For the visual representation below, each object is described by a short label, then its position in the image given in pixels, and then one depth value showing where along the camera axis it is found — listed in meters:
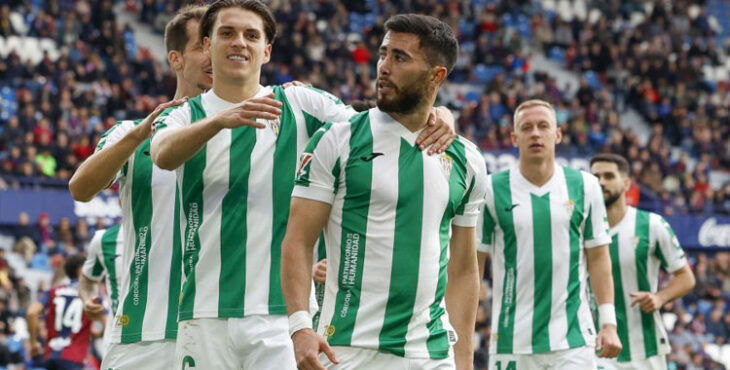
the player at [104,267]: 17.19
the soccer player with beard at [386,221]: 10.05
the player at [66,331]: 22.83
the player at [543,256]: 16.81
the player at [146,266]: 12.01
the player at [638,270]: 19.97
